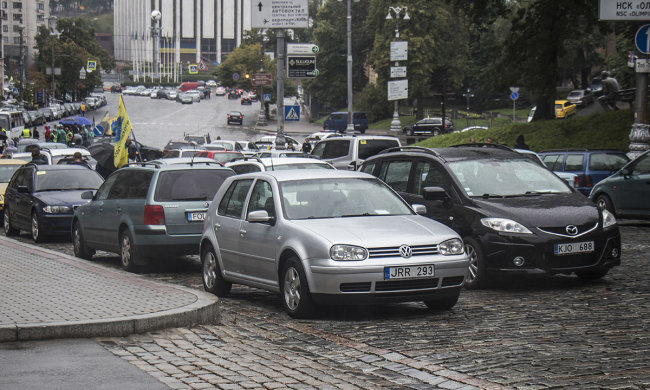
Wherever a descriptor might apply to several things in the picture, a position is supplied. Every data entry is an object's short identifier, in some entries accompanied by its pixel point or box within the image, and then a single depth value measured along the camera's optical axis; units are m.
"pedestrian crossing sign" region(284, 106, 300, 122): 38.22
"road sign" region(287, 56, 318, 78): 39.34
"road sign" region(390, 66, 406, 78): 50.88
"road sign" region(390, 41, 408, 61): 53.50
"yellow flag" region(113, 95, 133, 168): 22.00
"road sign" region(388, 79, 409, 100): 53.16
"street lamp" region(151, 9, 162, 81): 180.88
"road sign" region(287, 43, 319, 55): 40.72
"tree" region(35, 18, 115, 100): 119.56
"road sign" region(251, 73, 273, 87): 53.90
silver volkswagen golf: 9.34
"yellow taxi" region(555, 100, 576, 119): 66.06
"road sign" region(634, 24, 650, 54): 22.59
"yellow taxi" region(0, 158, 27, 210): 24.94
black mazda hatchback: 11.40
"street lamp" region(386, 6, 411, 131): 65.96
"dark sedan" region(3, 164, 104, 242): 19.72
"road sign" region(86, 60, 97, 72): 104.04
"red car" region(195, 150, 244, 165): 29.64
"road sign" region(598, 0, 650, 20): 23.09
